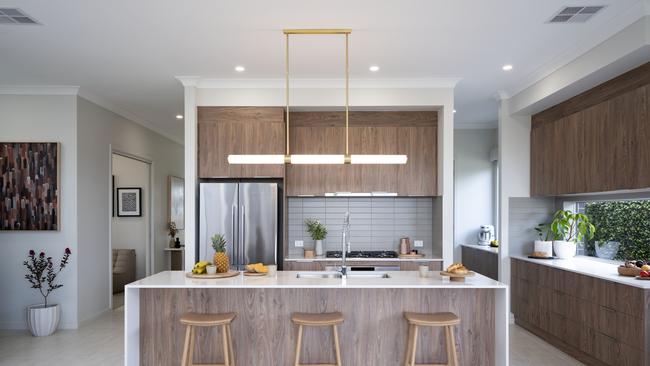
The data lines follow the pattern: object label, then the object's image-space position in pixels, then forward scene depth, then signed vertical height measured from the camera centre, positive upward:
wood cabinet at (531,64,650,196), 3.90 +0.48
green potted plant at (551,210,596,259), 5.49 -0.47
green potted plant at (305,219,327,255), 6.03 -0.53
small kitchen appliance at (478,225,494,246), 7.73 -0.70
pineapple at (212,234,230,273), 3.99 -0.59
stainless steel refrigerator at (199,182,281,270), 5.38 -0.31
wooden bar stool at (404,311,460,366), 3.44 -0.98
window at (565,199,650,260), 4.80 -0.39
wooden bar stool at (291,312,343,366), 3.50 -0.95
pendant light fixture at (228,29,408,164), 3.78 +0.26
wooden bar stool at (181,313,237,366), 3.48 -0.99
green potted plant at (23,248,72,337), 5.40 -1.10
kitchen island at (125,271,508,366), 3.79 -1.02
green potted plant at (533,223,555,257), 5.68 -0.60
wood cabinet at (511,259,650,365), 3.69 -1.13
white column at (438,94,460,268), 5.52 +0.13
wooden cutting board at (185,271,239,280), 3.81 -0.67
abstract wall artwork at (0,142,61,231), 5.66 +0.06
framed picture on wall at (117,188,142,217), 8.41 -0.19
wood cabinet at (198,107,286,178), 5.51 +0.65
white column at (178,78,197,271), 5.32 +0.25
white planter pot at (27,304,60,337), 5.39 -1.44
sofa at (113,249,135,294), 7.87 -1.27
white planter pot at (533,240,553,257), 5.66 -0.66
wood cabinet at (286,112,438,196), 5.90 +0.53
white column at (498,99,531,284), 6.04 +0.33
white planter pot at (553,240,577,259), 5.57 -0.67
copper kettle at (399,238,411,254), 6.00 -0.68
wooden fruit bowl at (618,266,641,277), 4.07 -0.68
